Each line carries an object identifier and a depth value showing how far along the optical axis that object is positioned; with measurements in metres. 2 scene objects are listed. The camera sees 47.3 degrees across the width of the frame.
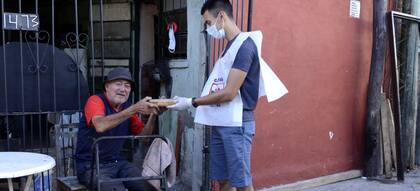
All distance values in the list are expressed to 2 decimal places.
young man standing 3.12
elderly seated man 3.39
